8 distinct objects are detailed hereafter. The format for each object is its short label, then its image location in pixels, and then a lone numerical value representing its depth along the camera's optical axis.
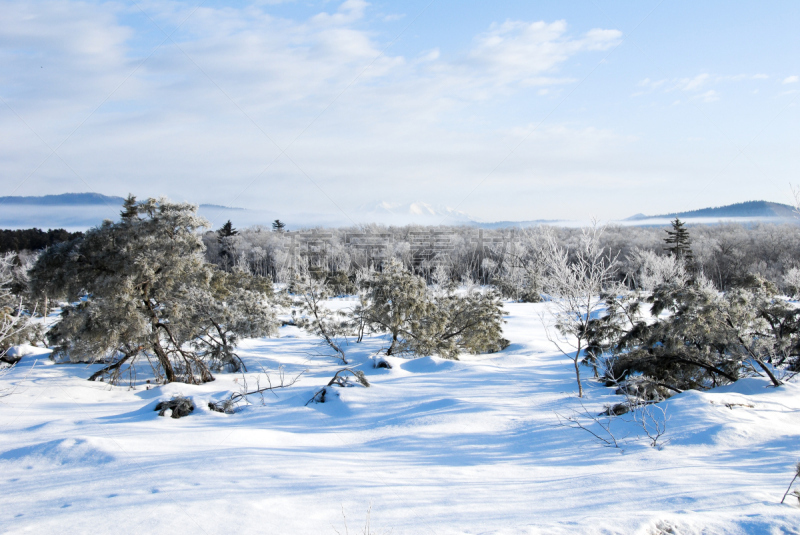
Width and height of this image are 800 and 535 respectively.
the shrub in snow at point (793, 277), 31.12
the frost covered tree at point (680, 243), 52.09
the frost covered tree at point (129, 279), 12.42
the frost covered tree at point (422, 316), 16.92
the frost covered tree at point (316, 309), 18.25
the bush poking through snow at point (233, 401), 8.99
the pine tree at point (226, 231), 82.94
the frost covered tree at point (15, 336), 16.66
